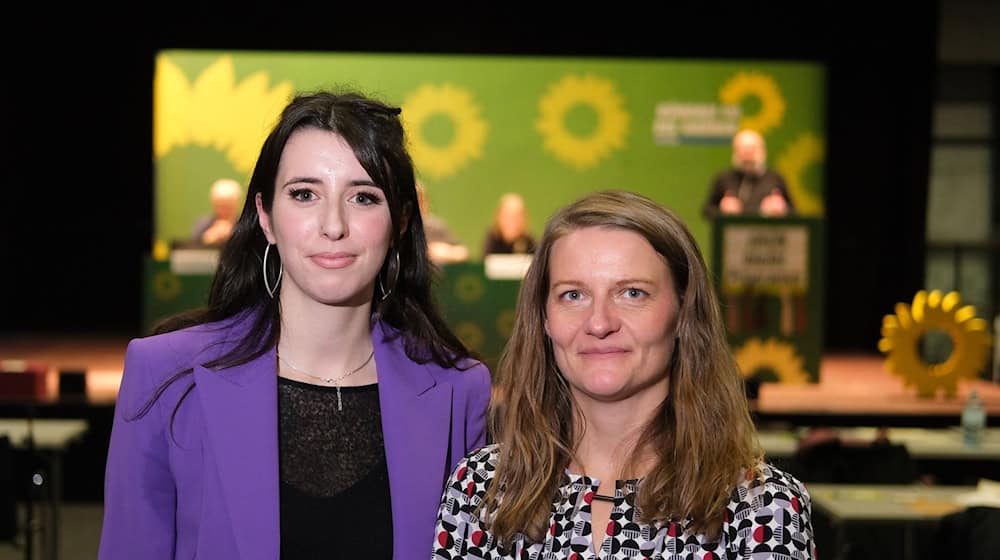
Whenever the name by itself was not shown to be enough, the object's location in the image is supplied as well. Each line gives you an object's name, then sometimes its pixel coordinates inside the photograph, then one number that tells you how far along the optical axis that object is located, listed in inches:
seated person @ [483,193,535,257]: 369.1
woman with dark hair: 76.3
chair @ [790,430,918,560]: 181.0
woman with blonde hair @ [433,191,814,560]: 67.2
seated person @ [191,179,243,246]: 341.1
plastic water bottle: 211.2
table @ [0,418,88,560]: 199.5
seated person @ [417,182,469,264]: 336.6
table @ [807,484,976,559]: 151.7
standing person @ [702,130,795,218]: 358.0
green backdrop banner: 444.5
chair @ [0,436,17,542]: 172.6
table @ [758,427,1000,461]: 203.0
